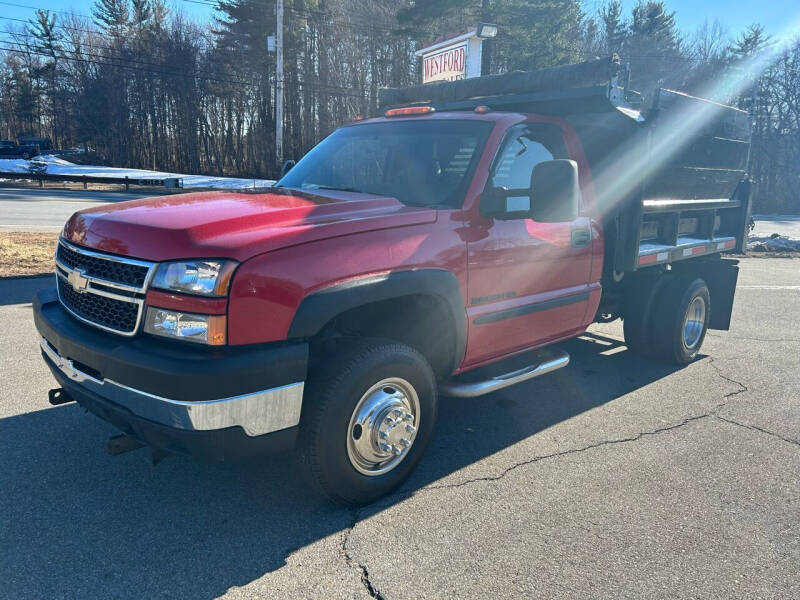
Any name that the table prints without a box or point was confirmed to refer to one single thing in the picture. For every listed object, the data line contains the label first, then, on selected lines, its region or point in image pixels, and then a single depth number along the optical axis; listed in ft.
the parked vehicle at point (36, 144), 129.39
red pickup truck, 8.61
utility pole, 89.09
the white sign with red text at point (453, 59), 43.60
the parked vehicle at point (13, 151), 127.34
